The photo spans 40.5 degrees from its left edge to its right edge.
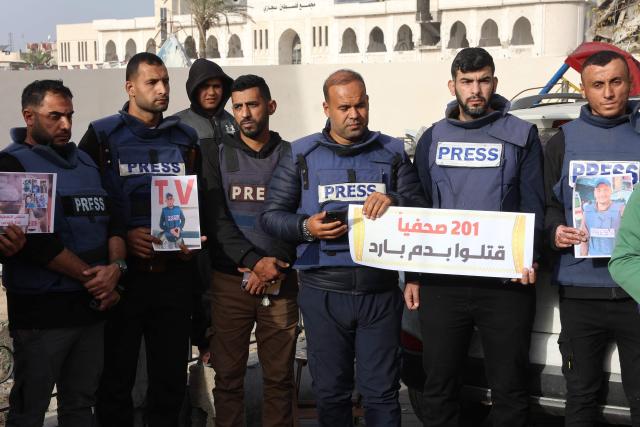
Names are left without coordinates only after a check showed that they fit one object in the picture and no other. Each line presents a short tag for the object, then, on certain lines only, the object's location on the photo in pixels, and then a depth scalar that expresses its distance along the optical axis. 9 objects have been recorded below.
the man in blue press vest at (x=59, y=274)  3.78
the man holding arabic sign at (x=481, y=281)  3.93
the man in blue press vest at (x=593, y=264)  3.81
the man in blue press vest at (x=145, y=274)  4.23
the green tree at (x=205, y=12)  58.56
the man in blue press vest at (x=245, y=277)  4.32
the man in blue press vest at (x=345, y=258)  4.00
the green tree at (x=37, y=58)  101.81
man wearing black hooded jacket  5.14
